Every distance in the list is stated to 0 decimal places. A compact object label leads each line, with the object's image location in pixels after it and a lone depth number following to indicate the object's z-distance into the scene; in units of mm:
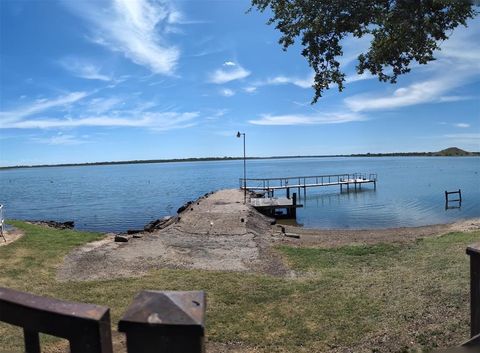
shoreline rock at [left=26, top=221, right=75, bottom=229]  31927
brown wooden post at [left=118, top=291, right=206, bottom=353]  1453
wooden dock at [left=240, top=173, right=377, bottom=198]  56062
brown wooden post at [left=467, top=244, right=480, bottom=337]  3337
